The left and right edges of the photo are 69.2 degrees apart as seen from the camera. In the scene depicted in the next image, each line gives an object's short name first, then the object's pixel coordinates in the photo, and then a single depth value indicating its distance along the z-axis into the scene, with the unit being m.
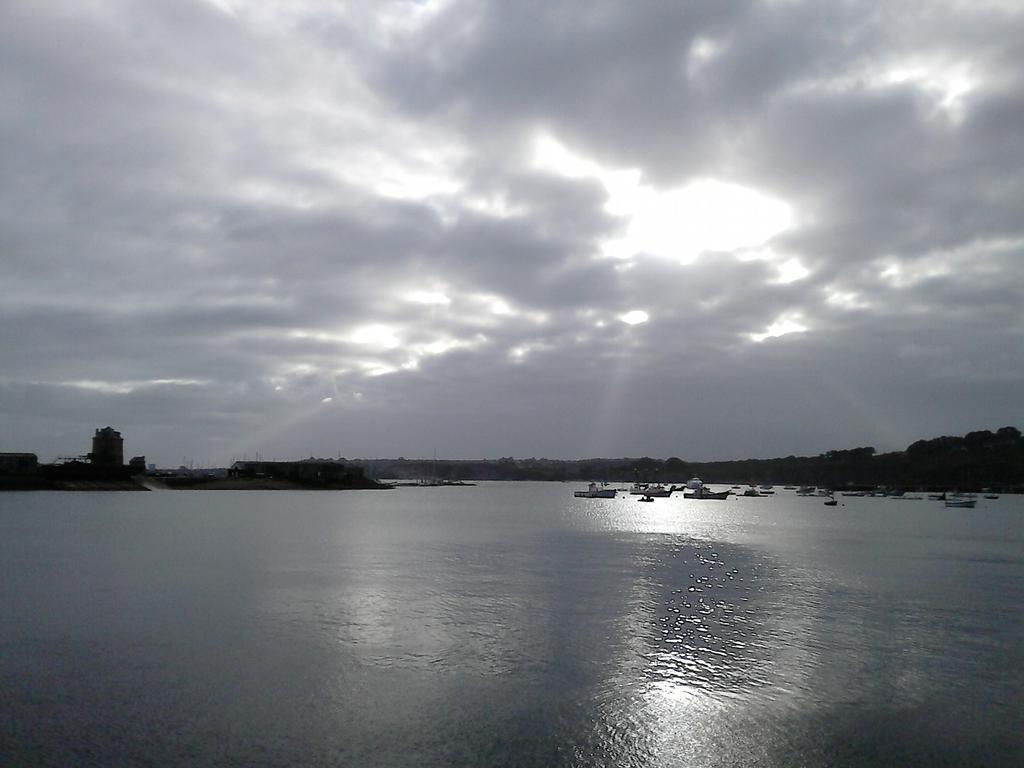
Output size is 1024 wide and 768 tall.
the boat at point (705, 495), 168.00
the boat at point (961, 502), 130.12
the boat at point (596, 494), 174.75
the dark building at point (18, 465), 146.88
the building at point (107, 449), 162.75
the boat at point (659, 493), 168.90
